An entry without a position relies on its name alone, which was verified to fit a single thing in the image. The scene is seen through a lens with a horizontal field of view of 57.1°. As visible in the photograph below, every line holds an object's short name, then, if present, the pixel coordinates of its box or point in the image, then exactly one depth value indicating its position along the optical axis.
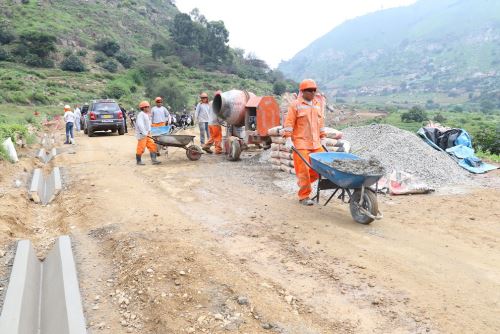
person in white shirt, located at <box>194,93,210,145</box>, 13.79
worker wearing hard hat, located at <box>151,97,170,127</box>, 12.36
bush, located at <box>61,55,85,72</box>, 52.03
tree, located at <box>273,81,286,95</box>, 73.12
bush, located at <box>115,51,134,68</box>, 62.62
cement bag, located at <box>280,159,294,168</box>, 10.08
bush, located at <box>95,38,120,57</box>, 62.91
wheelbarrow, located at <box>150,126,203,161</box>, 11.40
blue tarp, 10.33
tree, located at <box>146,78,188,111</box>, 39.14
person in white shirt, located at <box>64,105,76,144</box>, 16.66
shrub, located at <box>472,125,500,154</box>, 14.33
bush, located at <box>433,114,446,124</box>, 43.14
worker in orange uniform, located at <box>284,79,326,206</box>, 7.23
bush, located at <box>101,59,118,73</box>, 57.81
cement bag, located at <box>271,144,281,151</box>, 10.58
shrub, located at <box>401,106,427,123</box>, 45.56
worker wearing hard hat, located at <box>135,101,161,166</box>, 11.09
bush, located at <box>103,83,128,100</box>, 44.25
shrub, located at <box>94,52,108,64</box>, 59.37
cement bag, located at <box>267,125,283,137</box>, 10.51
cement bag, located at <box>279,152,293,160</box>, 10.10
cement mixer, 11.55
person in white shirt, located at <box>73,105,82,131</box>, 23.17
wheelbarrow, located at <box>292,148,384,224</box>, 6.02
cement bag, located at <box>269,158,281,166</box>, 10.59
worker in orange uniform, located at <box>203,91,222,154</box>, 13.01
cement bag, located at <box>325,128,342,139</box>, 9.92
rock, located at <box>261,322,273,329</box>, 3.70
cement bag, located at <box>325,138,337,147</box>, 9.84
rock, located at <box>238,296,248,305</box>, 4.04
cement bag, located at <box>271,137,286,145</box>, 10.42
